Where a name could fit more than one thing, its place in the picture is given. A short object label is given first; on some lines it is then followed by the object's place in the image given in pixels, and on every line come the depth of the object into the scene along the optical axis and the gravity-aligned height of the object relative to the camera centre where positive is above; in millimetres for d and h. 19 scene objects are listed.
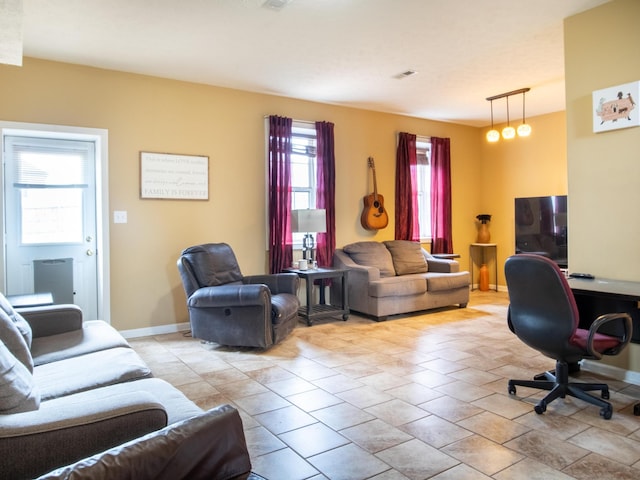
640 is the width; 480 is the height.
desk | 2832 -418
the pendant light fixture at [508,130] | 5558 +1365
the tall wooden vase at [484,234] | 7398 +13
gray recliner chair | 3934 -594
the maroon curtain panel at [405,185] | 6539 +762
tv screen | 6105 +112
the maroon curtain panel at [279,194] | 5371 +544
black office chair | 2533 -546
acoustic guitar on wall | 6191 +361
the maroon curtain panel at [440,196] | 6973 +630
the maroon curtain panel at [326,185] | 5770 +689
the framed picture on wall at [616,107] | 3193 +944
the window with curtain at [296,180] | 5383 +746
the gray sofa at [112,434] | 1060 -533
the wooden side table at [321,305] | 5062 -703
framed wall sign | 4707 +700
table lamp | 5148 +195
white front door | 4188 +223
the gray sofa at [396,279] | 5340 -549
